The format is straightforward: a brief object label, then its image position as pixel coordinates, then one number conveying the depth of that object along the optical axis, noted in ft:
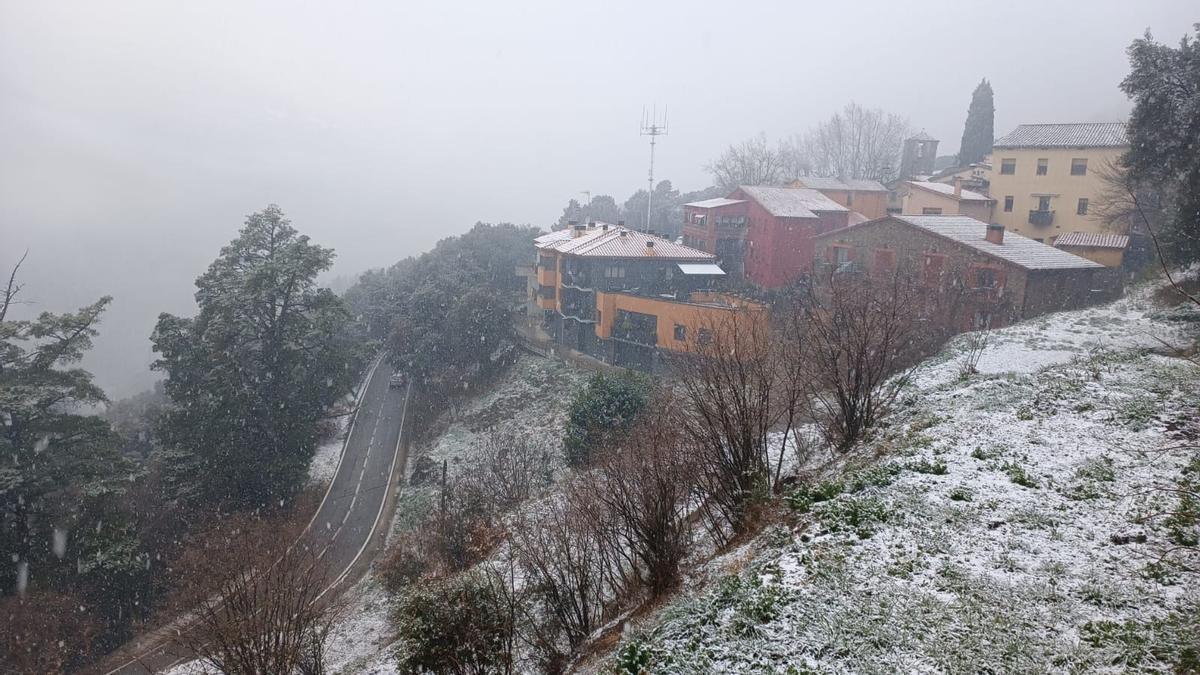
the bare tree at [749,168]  178.50
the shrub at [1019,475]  25.66
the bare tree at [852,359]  35.27
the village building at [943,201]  115.34
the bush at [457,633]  26.30
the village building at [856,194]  136.05
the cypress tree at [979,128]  181.88
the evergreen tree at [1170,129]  56.08
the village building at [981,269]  73.67
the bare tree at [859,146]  200.95
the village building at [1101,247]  90.53
